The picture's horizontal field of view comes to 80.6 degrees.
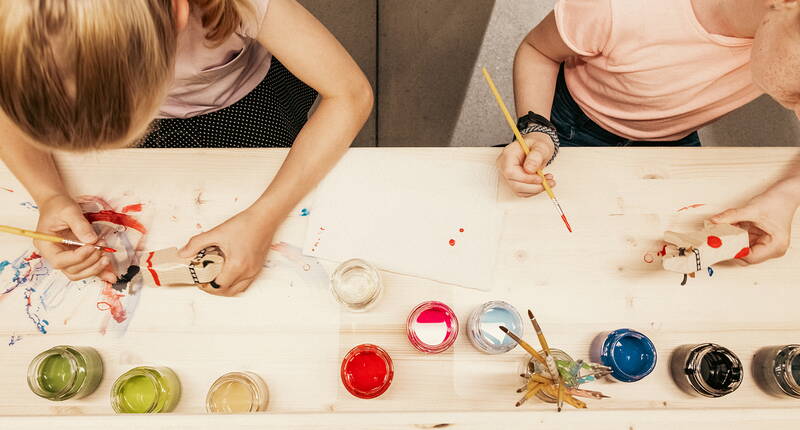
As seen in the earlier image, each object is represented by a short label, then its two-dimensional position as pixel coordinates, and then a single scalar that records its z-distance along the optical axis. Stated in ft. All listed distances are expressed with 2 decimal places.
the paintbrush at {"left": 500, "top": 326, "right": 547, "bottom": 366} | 1.70
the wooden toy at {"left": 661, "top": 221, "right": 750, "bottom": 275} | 1.97
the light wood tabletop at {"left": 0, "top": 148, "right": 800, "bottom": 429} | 2.02
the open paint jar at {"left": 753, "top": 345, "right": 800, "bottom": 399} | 1.92
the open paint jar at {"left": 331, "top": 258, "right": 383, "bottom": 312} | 2.05
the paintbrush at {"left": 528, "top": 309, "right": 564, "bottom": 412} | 1.63
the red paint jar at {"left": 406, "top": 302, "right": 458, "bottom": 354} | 2.00
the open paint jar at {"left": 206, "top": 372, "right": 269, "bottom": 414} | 1.94
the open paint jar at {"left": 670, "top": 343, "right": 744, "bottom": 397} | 1.91
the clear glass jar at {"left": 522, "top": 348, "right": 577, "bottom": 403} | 1.89
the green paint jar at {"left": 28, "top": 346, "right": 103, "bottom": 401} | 1.90
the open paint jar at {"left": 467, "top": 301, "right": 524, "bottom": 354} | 2.00
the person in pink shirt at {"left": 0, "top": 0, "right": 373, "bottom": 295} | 1.45
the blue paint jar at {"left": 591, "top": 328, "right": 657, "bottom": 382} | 1.94
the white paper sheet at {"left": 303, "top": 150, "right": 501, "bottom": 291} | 2.19
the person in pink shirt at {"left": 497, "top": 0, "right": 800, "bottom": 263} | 1.97
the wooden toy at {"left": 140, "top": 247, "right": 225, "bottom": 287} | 1.98
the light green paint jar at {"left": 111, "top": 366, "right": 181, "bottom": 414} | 1.92
